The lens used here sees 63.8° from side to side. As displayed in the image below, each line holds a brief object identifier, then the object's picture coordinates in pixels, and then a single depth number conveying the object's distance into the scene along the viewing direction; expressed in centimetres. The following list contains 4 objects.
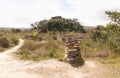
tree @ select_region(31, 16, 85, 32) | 1496
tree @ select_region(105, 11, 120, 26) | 424
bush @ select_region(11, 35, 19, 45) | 1035
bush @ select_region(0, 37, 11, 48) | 884
